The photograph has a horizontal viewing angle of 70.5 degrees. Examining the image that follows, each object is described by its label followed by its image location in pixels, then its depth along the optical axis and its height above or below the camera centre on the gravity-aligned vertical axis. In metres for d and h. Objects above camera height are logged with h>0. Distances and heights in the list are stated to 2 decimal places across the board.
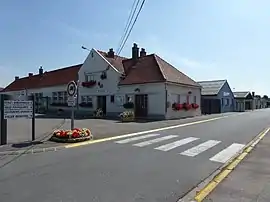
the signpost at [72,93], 8.33 +0.44
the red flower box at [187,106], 19.31 -0.20
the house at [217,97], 28.32 +1.10
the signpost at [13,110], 7.08 -0.26
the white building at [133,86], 17.88 +1.86
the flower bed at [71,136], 7.67 -1.33
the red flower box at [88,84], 22.40 +2.39
